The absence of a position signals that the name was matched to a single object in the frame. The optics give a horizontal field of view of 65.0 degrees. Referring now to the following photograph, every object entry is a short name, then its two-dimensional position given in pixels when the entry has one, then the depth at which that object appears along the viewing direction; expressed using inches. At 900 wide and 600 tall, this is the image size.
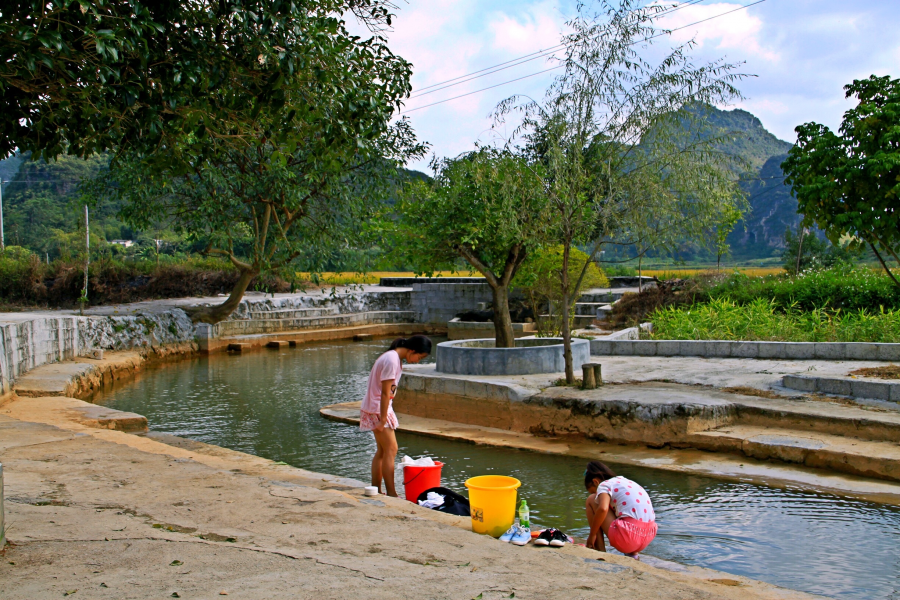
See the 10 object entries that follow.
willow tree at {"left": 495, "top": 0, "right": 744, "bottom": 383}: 379.6
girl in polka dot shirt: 192.9
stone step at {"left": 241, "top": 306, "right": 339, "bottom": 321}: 1038.2
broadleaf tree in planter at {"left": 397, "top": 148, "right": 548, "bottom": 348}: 411.8
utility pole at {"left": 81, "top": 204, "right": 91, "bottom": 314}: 978.7
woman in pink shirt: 238.1
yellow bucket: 192.9
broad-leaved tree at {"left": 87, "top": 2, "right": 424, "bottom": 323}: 212.5
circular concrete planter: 458.9
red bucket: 240.8
